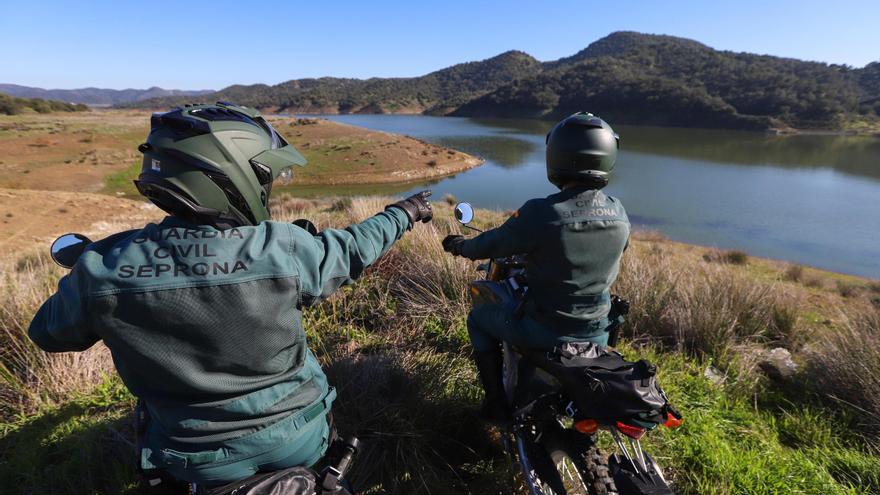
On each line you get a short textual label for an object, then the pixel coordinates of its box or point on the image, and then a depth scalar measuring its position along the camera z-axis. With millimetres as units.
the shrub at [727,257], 11945
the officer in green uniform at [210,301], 1406
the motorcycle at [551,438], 1863
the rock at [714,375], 3789
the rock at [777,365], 4098
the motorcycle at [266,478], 1554
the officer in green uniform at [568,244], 2307
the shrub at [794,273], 11031
